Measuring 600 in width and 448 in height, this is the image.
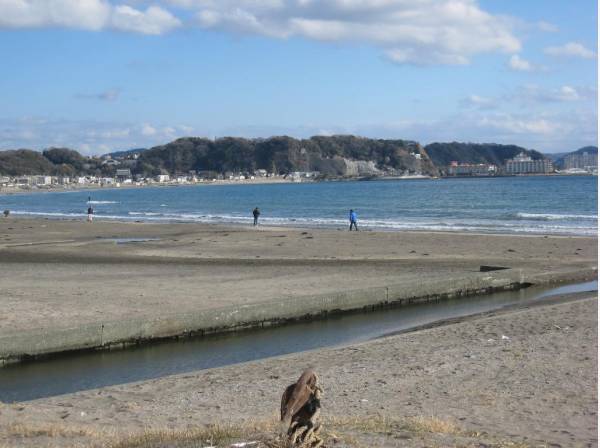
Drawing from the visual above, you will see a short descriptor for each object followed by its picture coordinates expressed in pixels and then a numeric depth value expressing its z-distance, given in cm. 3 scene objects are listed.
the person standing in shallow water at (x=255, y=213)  5206
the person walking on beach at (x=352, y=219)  4634
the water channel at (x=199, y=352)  1301
